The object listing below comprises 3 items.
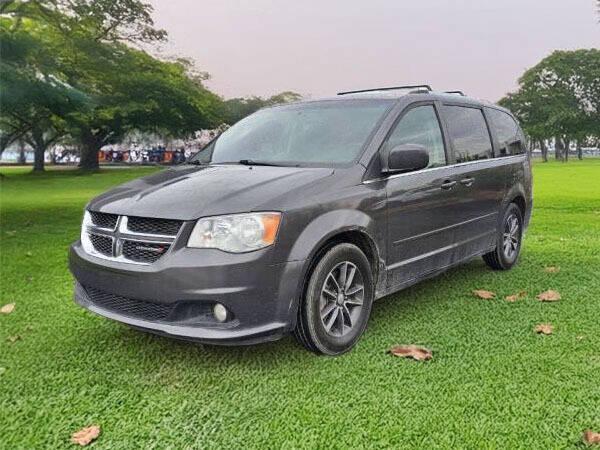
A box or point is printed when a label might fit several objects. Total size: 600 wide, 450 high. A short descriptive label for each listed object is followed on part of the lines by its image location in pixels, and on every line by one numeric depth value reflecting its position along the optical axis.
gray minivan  3.16
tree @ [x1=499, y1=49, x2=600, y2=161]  58.38
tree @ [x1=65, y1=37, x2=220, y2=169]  25.64
